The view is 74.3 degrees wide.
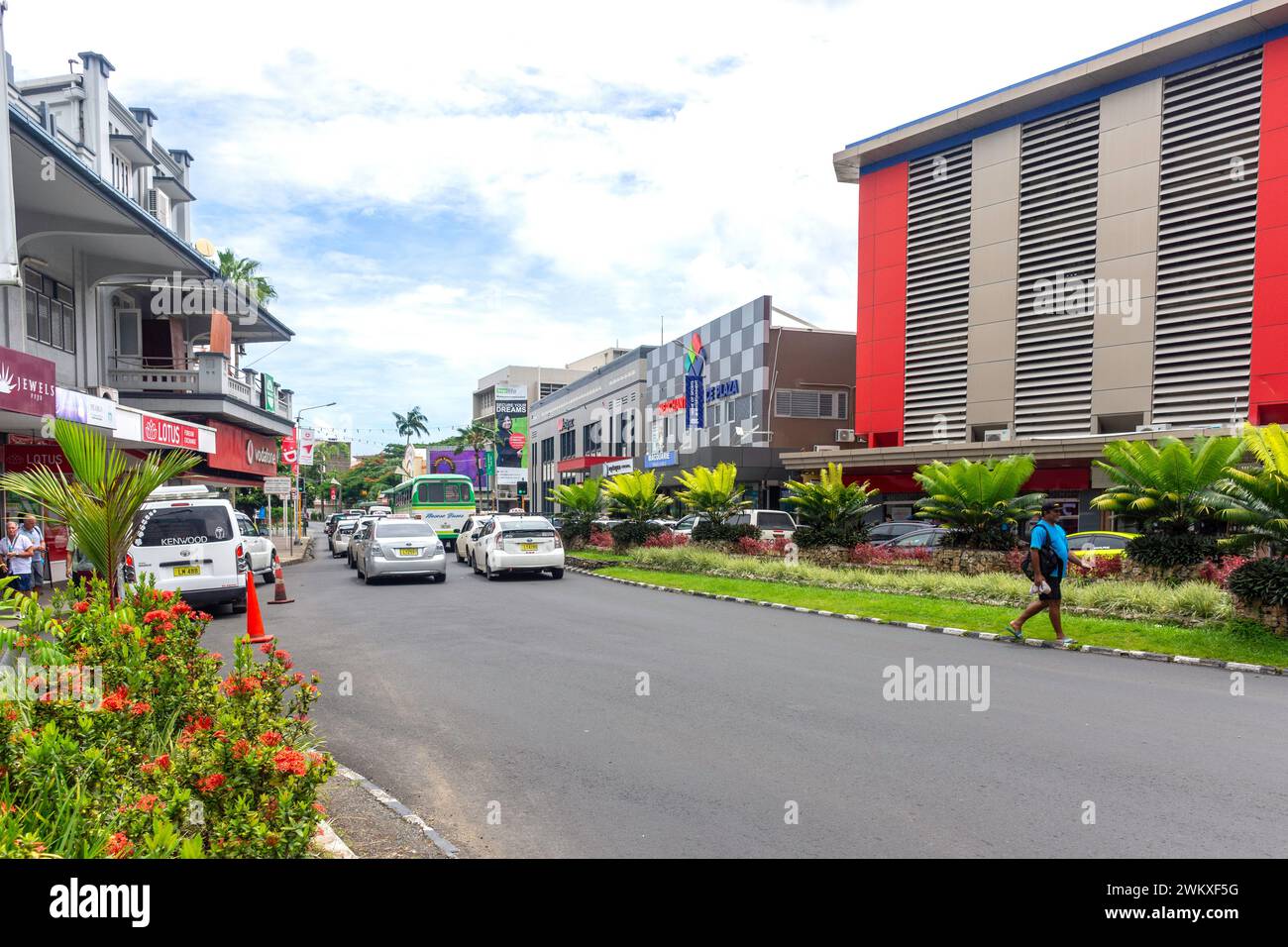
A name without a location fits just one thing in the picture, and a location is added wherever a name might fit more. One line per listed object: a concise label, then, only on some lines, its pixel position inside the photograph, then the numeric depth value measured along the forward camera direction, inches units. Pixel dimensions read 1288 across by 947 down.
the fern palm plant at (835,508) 775.1
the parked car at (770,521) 1029.2
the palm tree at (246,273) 1742.1
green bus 1408.7
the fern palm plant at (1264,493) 426.6
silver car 761.6
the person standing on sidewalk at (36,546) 538.3
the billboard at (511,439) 3014.3
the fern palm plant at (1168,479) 514.9
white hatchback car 796.0
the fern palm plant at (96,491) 283.1
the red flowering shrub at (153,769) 127.7
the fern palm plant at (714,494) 916.0
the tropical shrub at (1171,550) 522.0
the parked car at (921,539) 737.6
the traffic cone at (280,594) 630.0
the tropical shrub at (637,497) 1038.4
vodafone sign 1053.8
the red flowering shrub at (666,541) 959.6
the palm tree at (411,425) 4677.7
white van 536.1
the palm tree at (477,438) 3623.5
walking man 423.2
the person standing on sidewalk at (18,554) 521.0
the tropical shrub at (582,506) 1169.4
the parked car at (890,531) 871.8
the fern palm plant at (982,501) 640.4
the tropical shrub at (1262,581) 411.8
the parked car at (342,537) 1325.2
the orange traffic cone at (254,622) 410.9
